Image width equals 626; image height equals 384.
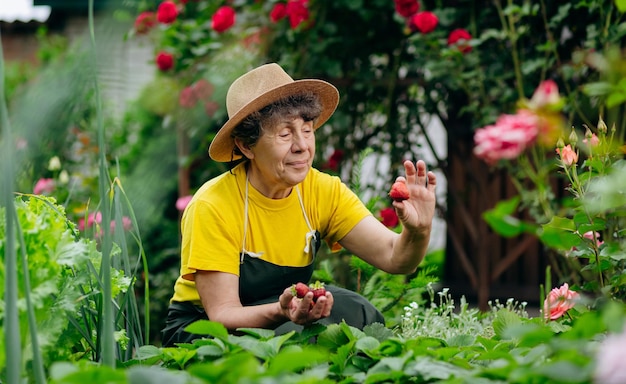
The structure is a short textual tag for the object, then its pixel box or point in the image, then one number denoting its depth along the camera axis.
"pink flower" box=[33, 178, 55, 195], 4.31
